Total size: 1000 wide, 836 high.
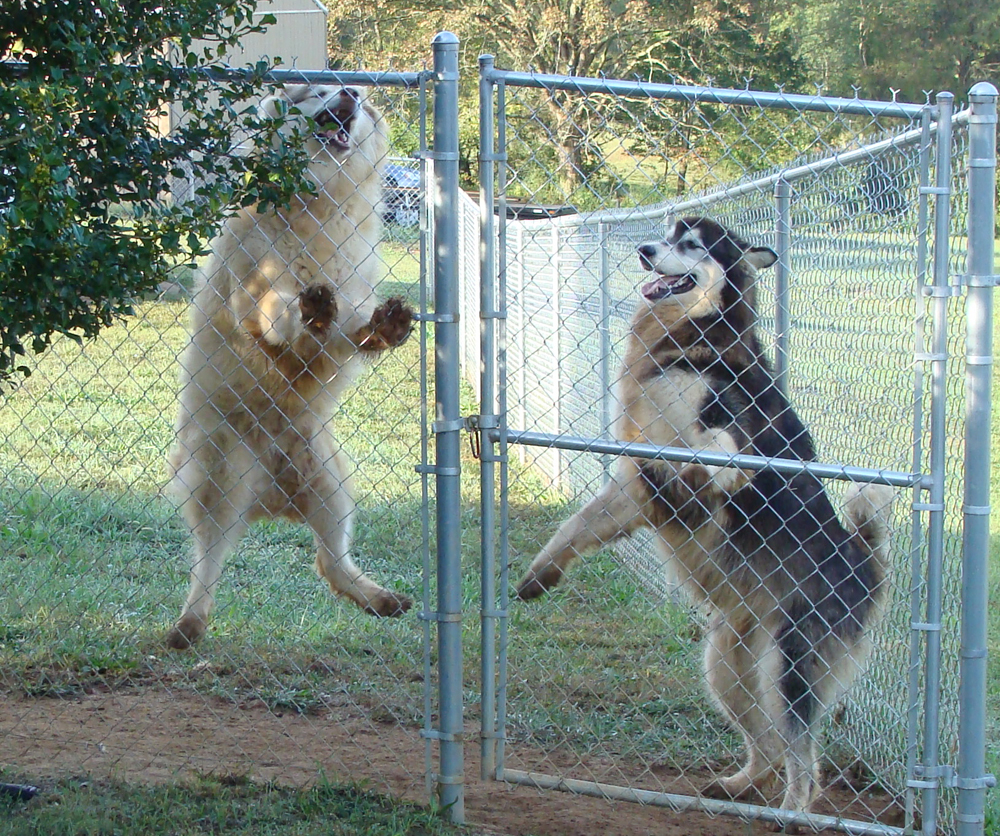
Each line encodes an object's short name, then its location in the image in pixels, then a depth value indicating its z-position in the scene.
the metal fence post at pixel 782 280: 8.67
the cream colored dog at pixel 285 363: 8.69
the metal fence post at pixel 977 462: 6.28
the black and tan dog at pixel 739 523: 7.59
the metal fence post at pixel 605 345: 9.78
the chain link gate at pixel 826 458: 6.47
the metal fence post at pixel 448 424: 6.38
